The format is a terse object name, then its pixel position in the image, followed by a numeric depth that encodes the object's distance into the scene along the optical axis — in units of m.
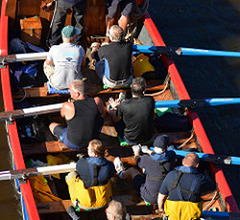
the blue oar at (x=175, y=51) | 17.59
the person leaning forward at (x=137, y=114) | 14.09
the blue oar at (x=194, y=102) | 15.77
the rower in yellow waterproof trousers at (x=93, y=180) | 12.70
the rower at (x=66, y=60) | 15.09
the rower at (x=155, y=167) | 13.02
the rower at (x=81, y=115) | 13.58
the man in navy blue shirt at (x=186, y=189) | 12.51
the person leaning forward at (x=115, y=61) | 15.45
